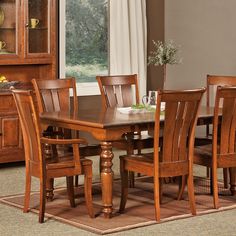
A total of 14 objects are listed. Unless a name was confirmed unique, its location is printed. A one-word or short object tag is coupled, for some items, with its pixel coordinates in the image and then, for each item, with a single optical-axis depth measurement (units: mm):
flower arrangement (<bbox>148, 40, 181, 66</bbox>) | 7825
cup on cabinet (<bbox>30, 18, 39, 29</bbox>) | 8453
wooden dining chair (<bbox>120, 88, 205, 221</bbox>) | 5786
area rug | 5805
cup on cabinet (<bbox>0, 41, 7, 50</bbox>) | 8271
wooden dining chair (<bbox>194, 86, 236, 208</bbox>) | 6254
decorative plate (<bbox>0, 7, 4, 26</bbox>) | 8302
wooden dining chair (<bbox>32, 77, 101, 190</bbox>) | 6810
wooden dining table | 5823
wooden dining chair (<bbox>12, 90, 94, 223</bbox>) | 5768
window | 9474
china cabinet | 8220
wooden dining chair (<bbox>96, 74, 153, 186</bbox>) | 7285
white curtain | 9795
